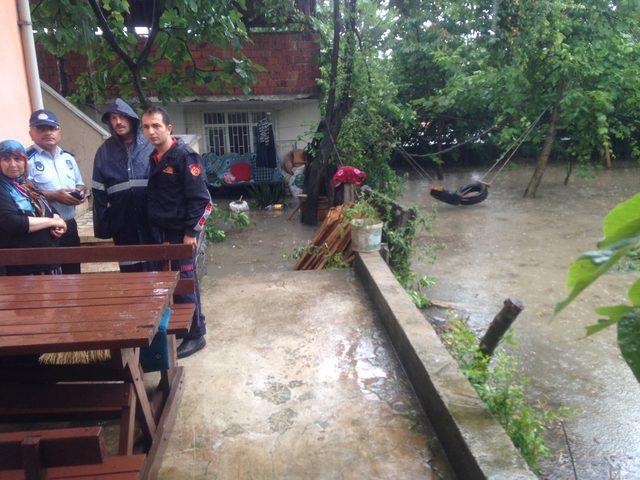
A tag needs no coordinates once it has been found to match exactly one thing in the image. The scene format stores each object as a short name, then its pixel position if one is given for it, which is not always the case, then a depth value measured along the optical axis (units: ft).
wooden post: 13.12
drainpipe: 13.87
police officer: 12.26
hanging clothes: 41.96
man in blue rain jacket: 11.62
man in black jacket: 11.31
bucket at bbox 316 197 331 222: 34.19
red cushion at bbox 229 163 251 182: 42.57
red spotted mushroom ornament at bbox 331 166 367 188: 24.13
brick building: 38.52
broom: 8.19
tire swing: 35.58
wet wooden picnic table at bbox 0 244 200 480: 8.07
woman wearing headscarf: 10.85
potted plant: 16.46
